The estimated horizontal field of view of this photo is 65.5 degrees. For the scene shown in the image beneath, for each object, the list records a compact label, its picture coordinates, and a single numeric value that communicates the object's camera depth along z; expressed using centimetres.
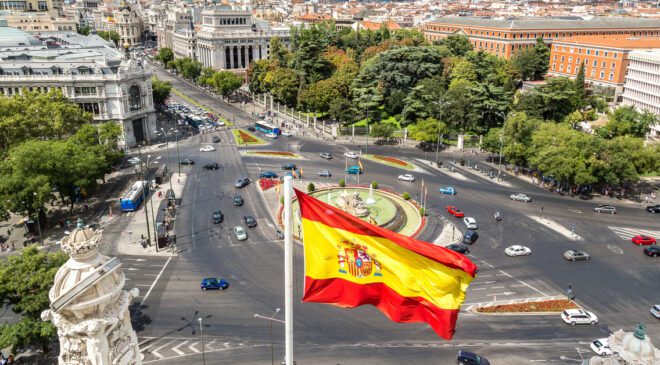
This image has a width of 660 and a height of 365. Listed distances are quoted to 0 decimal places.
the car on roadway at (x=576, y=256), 5375
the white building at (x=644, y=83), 10412
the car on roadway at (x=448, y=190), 7306
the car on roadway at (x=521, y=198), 7038
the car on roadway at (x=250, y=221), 6238
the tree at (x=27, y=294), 3472
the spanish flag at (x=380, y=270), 1630
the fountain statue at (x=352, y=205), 6203
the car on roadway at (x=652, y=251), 5484
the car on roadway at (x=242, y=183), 7575
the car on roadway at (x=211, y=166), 8419
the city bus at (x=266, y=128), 10475
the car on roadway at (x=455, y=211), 6506
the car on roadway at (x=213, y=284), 4797
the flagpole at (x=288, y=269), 1446
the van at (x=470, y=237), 5756
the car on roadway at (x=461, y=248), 5512
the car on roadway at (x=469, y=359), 3734
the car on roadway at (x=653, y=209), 6756
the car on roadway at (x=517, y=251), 5491
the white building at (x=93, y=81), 8975
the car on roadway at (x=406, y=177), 7875
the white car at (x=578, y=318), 4266
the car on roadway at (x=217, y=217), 6347
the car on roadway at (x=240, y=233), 5862
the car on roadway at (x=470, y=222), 6142
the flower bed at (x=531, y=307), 4459
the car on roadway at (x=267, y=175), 7942
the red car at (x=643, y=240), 5744
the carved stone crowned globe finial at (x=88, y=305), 1015
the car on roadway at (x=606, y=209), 6725
